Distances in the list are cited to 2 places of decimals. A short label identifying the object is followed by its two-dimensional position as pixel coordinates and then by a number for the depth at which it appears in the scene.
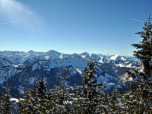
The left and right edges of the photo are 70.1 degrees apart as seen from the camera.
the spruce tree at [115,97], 30.26
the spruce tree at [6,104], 20.89
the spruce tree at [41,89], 16.72
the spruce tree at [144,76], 8.51
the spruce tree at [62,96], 9.55
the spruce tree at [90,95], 11.41
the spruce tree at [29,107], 15.31
